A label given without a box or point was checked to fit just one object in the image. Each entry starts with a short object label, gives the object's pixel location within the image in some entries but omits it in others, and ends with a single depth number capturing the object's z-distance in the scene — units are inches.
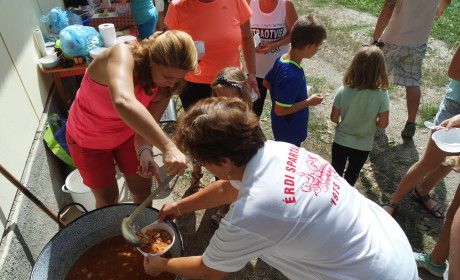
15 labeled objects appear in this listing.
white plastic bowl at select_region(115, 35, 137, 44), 156.1
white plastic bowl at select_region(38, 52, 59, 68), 136.9
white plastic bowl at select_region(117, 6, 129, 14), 198.8
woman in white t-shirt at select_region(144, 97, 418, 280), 49.3
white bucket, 106.0
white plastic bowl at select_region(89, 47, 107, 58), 141.2
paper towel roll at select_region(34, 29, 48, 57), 140.3
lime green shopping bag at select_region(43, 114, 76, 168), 120.0
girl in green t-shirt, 100.7
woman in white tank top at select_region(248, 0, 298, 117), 126.4
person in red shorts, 63.1
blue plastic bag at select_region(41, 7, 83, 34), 161.2
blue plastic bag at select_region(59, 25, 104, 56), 140.3
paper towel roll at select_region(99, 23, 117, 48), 150.7
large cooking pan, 70.8
